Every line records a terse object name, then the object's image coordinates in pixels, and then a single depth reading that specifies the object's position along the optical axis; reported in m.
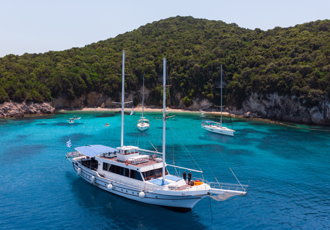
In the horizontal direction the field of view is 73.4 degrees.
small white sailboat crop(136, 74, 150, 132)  57.27
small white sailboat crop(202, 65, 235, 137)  54.09
